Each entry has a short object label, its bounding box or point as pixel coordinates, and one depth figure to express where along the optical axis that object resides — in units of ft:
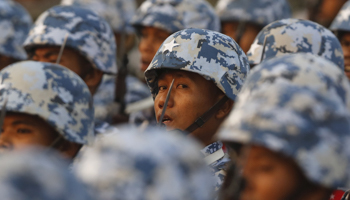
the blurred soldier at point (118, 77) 44.16
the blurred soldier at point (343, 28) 38.14
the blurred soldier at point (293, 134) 15.29
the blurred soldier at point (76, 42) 35.73
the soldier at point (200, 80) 25.71
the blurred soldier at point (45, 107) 24.56
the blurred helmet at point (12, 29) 45.99
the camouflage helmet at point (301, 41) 30.25
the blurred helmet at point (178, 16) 43.57
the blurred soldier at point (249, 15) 47.47
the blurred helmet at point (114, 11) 54.24
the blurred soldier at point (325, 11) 53.93
